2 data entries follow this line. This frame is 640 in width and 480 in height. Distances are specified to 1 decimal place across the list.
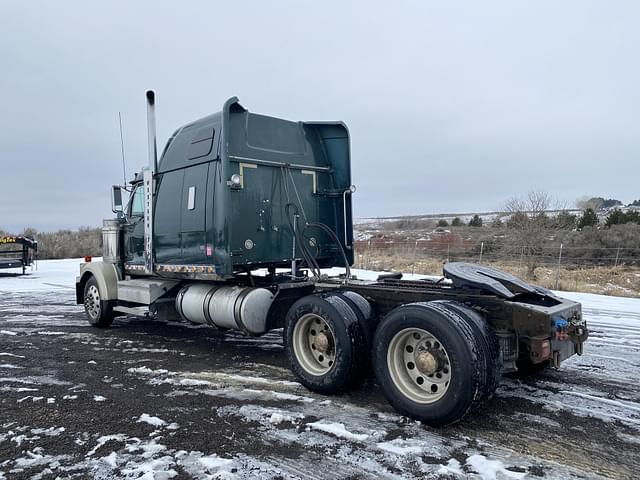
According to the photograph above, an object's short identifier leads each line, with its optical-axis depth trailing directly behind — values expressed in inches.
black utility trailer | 803.4
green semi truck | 166.9
